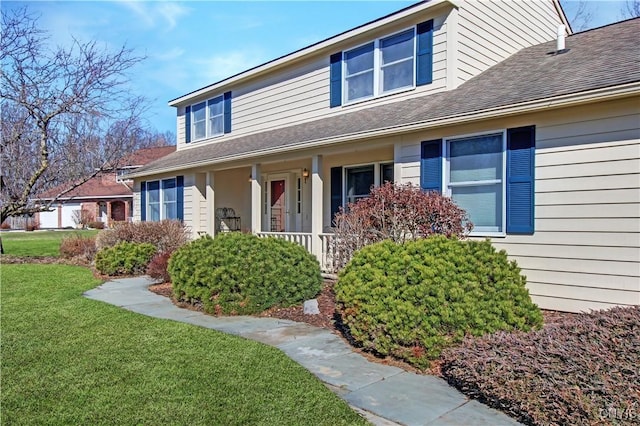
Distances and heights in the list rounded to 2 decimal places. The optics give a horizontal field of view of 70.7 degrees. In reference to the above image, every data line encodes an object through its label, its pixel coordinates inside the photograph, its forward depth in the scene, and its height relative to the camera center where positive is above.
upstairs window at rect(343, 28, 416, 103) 9.09 +2.95
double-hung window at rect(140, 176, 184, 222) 14.38 +0.19
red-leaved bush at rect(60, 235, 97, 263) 13.29 -1.33
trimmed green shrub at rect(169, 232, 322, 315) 6.70 -1.08
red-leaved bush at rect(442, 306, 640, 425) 2.94 -1.20
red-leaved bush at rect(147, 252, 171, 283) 9.21 -1.33
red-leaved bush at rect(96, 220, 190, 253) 12.12 -0.83
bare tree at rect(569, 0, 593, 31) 19.12 +8.14
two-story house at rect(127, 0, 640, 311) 5.93 +1.23
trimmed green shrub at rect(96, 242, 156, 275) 10.66 -1.30
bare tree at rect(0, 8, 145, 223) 11.78 +2.67
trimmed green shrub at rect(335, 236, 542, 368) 4.27 -0.93
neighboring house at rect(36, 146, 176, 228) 34.41 -0.01
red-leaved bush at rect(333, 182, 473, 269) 6.79 -0.16
